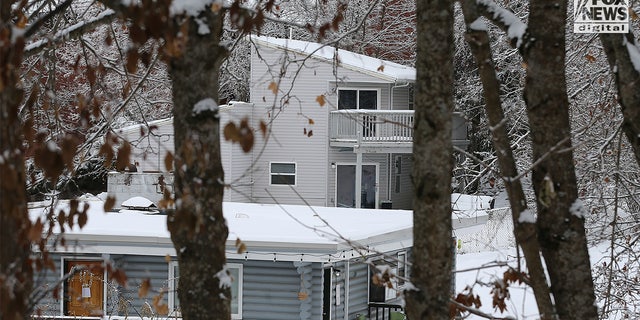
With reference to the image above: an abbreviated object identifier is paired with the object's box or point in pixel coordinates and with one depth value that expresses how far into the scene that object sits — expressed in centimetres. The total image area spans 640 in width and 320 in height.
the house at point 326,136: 5144
